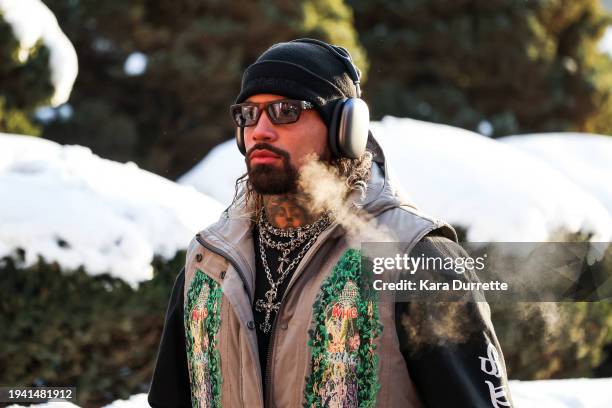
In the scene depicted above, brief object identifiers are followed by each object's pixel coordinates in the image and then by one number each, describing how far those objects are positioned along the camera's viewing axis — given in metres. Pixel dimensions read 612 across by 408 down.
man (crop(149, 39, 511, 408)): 4.51
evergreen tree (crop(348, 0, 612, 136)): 34.12
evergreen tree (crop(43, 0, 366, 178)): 27.52
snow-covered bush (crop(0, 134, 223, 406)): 9.01
